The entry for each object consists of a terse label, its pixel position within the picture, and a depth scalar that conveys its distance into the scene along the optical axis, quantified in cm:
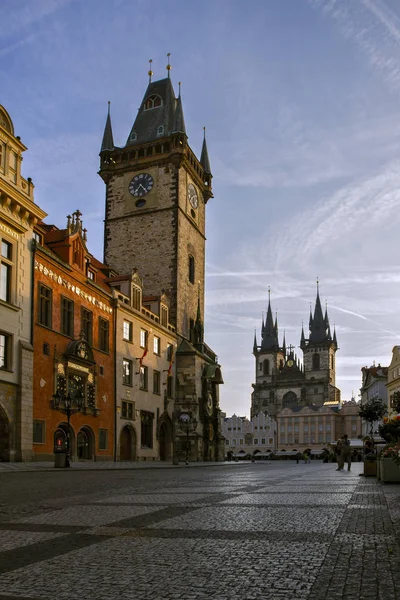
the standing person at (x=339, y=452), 2681
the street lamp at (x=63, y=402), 3155
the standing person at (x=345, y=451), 2716
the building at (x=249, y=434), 14738
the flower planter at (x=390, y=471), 1518
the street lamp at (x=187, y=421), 5041
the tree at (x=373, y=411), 5409
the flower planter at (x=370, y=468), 1936
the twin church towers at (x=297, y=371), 16050
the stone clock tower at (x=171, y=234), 5297
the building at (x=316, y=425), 14300
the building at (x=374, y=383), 9238
